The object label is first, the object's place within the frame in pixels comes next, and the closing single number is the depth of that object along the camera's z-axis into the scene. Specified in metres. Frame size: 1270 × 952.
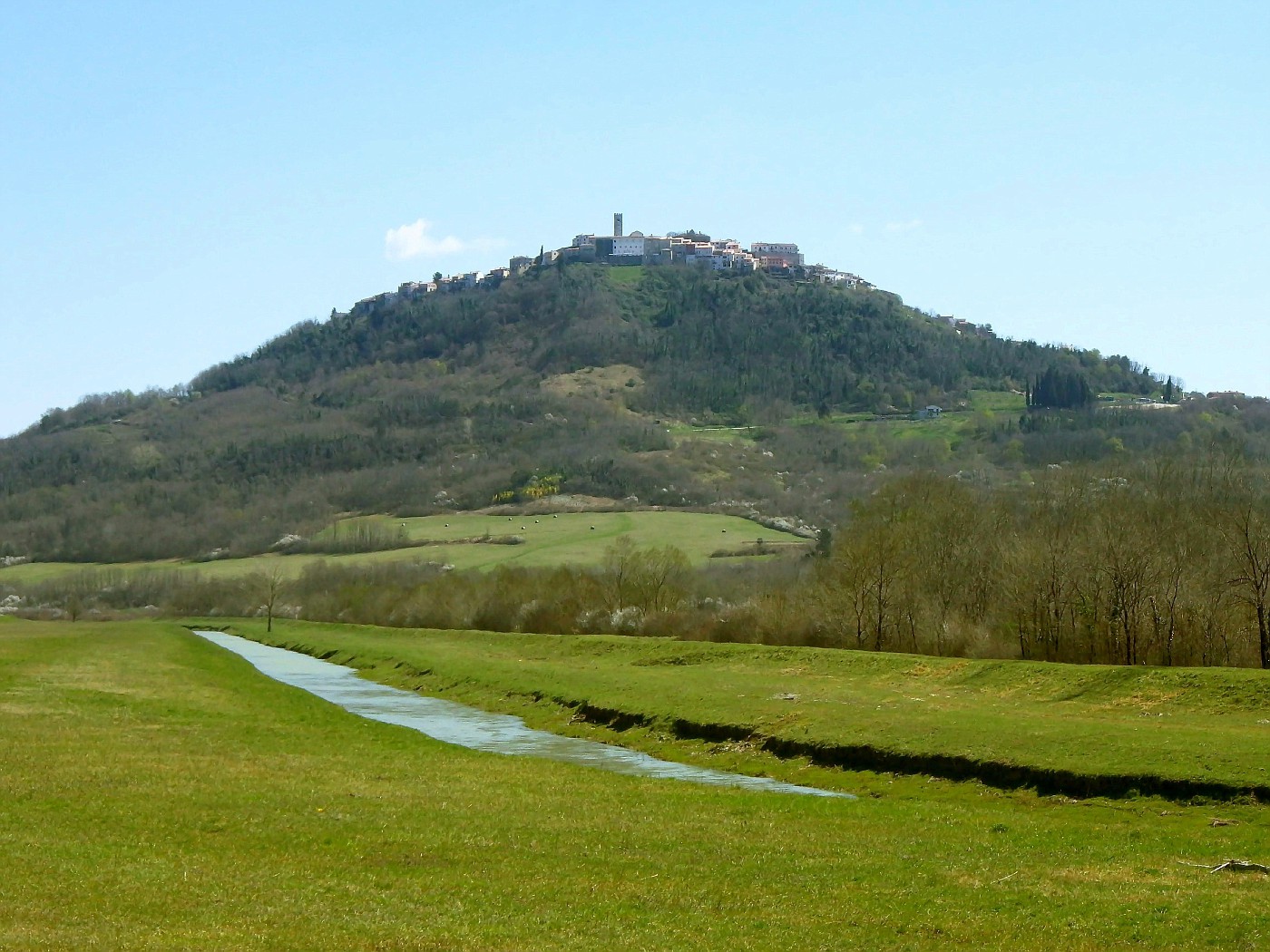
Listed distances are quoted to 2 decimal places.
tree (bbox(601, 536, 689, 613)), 103.38
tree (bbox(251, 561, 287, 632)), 145.85
